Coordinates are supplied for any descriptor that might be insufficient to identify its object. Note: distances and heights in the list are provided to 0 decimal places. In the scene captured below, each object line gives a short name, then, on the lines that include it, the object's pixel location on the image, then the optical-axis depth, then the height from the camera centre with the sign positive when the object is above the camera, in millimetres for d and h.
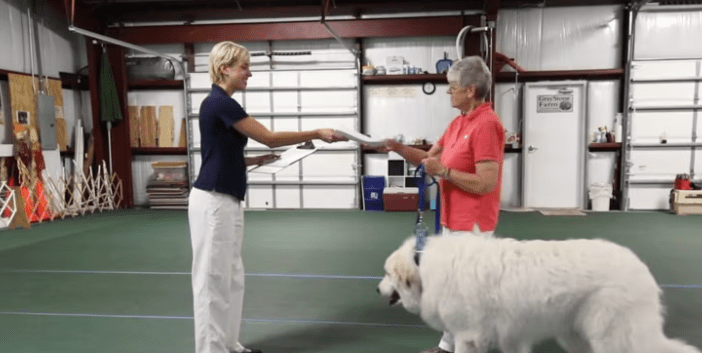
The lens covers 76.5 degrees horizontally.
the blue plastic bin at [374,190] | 10359 -1172
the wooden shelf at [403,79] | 10289 +1418
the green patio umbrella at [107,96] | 10703 +1103
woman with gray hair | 2447 -117
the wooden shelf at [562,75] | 9898 +1425
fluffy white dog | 1962 -708
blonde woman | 2664 -270
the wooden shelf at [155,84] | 11109 +1427
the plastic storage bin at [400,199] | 10102 -1349
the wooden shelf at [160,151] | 11242 -244
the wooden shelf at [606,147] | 10016 -205
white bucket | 9914 -1291
